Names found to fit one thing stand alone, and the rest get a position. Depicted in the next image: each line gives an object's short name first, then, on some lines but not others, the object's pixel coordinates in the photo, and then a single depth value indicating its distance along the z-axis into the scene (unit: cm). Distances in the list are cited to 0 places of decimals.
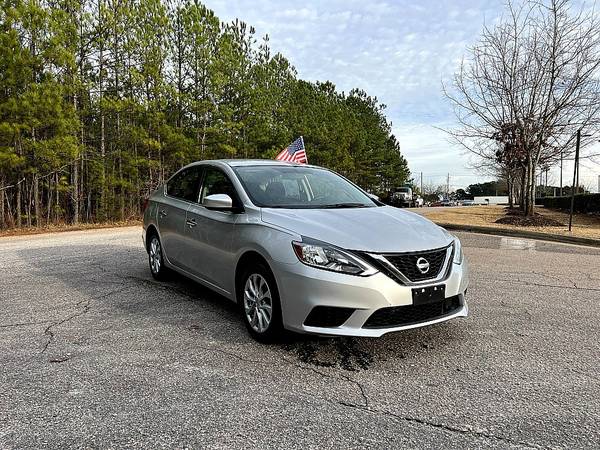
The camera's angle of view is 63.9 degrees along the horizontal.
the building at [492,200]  9020
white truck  4194
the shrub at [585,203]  2055
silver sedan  338
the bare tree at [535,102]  1642
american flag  1614
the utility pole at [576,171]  1263
